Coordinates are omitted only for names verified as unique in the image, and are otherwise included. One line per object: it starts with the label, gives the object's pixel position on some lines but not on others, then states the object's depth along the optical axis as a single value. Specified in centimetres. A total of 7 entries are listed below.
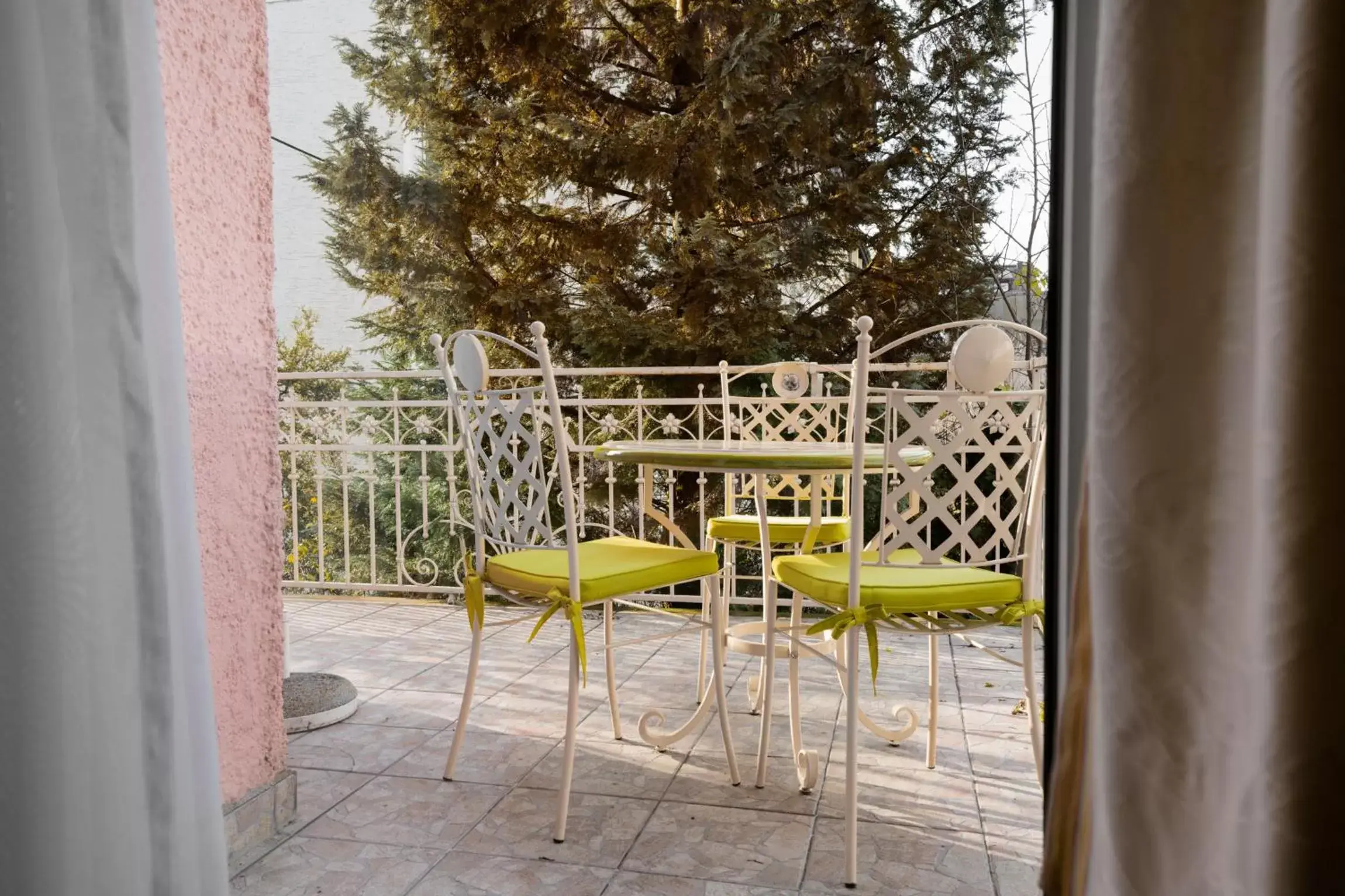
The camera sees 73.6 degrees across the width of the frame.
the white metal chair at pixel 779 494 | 233
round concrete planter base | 262
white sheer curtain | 98
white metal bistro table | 198
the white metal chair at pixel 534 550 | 200
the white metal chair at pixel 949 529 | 180
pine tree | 643
